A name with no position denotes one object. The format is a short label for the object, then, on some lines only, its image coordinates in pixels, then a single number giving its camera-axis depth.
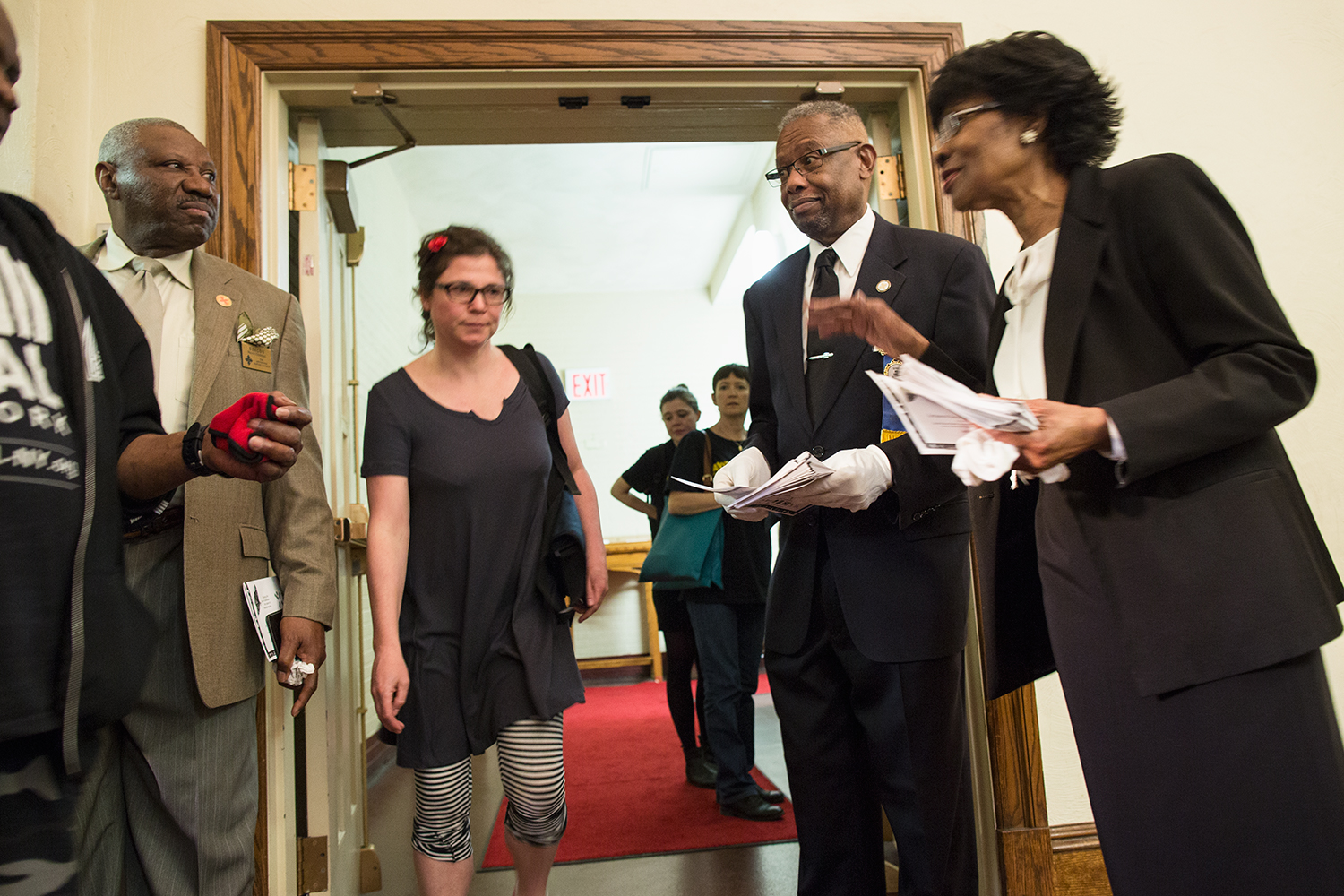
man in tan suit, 1.39
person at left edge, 0.80
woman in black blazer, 0.91
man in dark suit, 1.53
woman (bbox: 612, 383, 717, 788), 3.43
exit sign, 8.62
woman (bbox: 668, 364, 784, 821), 3.07
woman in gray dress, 1.77
